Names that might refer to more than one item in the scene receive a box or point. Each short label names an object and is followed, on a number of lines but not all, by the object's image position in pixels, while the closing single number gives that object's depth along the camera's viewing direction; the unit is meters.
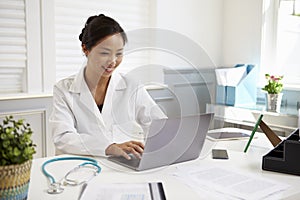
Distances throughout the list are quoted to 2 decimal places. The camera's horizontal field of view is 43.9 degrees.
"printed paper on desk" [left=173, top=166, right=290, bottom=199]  1.09
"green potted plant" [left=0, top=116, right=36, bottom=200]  0.88
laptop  1.24
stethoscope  1.10
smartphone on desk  1.49
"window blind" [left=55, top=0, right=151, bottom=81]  2.69
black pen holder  1.27
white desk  1.08
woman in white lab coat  1.57
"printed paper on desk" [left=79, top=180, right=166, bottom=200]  1.04
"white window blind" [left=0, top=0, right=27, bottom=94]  2.40
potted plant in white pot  2.91
